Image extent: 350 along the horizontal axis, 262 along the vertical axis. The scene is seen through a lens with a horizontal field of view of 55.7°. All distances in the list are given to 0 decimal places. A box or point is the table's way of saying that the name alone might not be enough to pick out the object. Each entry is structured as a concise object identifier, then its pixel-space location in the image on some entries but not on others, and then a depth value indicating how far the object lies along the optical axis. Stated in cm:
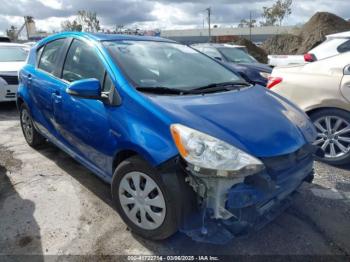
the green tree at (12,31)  6066
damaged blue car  225
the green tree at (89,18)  5606
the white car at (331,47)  611
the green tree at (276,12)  5037
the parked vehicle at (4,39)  1353
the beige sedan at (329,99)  407
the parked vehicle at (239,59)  845
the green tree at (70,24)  5512
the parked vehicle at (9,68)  724
